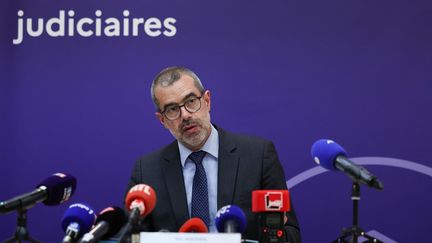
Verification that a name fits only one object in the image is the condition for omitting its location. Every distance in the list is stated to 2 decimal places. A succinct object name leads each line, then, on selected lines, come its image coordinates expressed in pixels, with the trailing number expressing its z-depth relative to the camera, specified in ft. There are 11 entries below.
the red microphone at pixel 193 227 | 14.89
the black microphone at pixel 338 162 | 13.65
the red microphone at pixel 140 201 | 13.00
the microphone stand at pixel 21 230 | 14.38
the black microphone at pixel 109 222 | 13.23
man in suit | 20.08
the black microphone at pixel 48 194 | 14.11
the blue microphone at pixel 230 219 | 14.84
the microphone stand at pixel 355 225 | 14.19
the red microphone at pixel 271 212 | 14.76
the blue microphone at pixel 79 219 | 14.38
